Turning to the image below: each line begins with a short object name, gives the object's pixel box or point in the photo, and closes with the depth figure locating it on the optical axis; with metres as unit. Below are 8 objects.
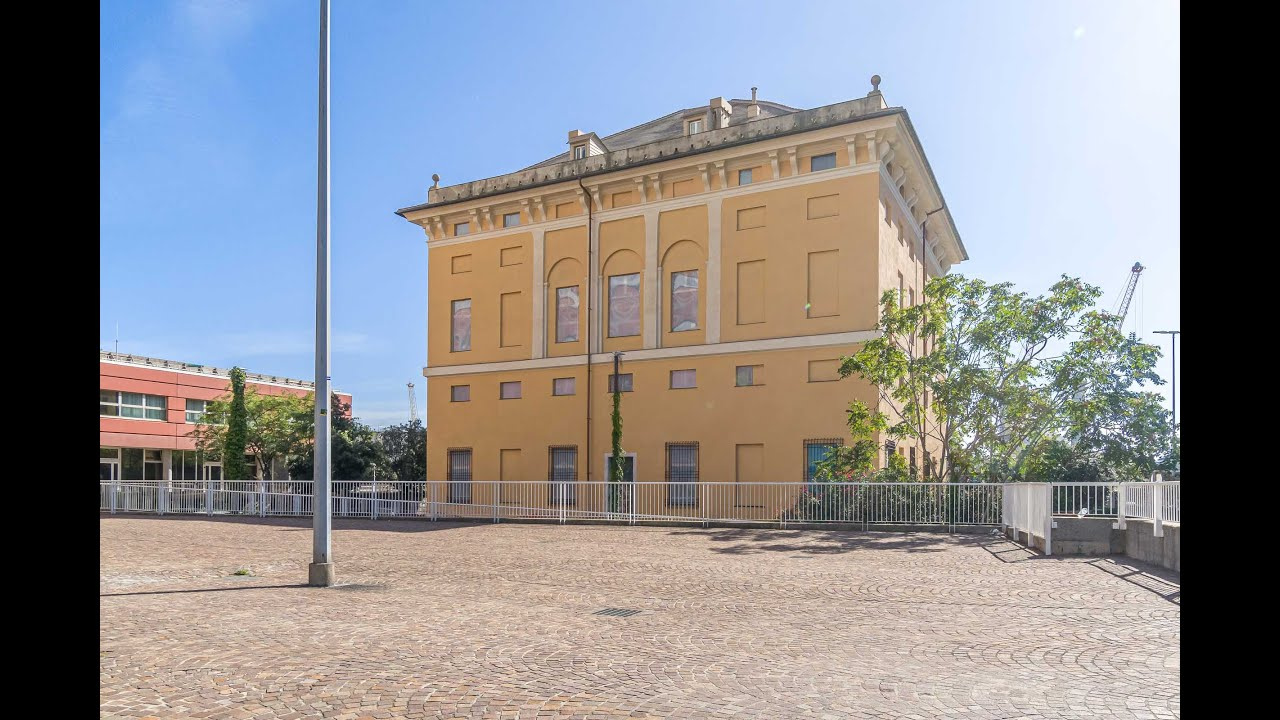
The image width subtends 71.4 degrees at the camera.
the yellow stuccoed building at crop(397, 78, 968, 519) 28.66
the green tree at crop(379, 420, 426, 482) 43.75
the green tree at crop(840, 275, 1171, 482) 23.45
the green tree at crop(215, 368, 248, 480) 45.25
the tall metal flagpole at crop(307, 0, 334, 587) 11.84
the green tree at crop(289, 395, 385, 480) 41.62
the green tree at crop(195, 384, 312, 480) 45.72
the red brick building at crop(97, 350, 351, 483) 49.59
